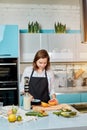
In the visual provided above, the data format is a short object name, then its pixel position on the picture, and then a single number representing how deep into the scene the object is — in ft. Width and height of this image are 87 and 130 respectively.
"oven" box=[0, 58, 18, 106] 13.50
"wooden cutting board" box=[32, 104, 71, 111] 8.09
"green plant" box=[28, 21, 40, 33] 14.93
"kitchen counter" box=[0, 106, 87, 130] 6.11
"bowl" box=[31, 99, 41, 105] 8.64
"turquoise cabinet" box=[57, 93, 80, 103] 13.85
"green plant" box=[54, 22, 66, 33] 15.19
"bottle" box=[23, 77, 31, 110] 8.07
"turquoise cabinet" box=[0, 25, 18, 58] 13.58
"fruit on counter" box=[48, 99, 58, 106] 8.60
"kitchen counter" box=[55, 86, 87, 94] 13.90
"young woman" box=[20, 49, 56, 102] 10.09
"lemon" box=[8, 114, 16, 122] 6.55
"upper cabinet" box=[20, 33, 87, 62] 14.51
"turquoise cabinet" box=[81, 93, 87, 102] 14.11
